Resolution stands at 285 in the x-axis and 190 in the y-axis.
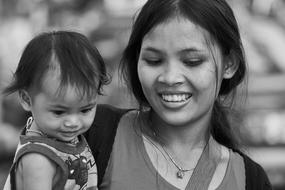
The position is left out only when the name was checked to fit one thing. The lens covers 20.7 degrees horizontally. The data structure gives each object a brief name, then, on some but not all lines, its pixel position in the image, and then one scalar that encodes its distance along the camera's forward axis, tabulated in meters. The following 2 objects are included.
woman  2.68
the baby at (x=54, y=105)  2.48
